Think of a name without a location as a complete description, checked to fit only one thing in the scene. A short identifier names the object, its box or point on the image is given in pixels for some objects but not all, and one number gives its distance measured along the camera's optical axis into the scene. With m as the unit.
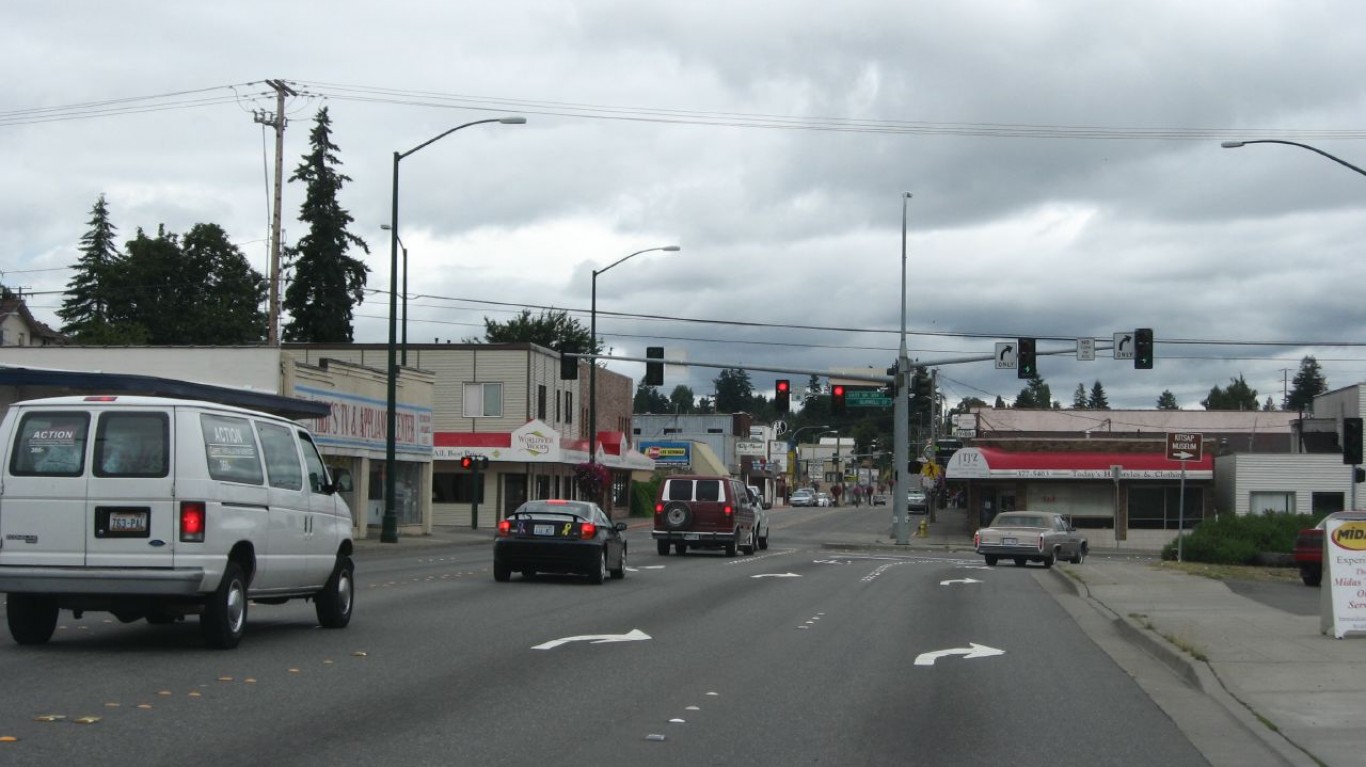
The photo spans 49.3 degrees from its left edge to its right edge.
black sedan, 23.52
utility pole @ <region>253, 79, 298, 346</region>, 48.78
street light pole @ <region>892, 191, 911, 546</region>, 47.72
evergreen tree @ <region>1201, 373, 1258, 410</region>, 169.25
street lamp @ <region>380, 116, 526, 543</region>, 36.72
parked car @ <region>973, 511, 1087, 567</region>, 35.44
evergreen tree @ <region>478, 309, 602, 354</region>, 90.38
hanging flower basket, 58.91
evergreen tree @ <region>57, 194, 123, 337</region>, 77.00
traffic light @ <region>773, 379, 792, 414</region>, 43.91
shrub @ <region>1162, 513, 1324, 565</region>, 35.69
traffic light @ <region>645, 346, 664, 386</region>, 42.28
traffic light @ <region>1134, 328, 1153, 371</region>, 37.94
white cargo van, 12.34
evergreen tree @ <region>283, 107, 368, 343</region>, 74.06
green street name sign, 47.44
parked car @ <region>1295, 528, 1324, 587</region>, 27.77
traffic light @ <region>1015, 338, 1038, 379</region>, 39.44
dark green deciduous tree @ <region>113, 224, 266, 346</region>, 78.81
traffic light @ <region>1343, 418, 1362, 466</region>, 31.27
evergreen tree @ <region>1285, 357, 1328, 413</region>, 183.50
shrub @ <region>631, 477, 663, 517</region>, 75.75
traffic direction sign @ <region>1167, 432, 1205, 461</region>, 34.42
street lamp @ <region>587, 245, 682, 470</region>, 55.66
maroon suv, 36.56
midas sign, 15.79
